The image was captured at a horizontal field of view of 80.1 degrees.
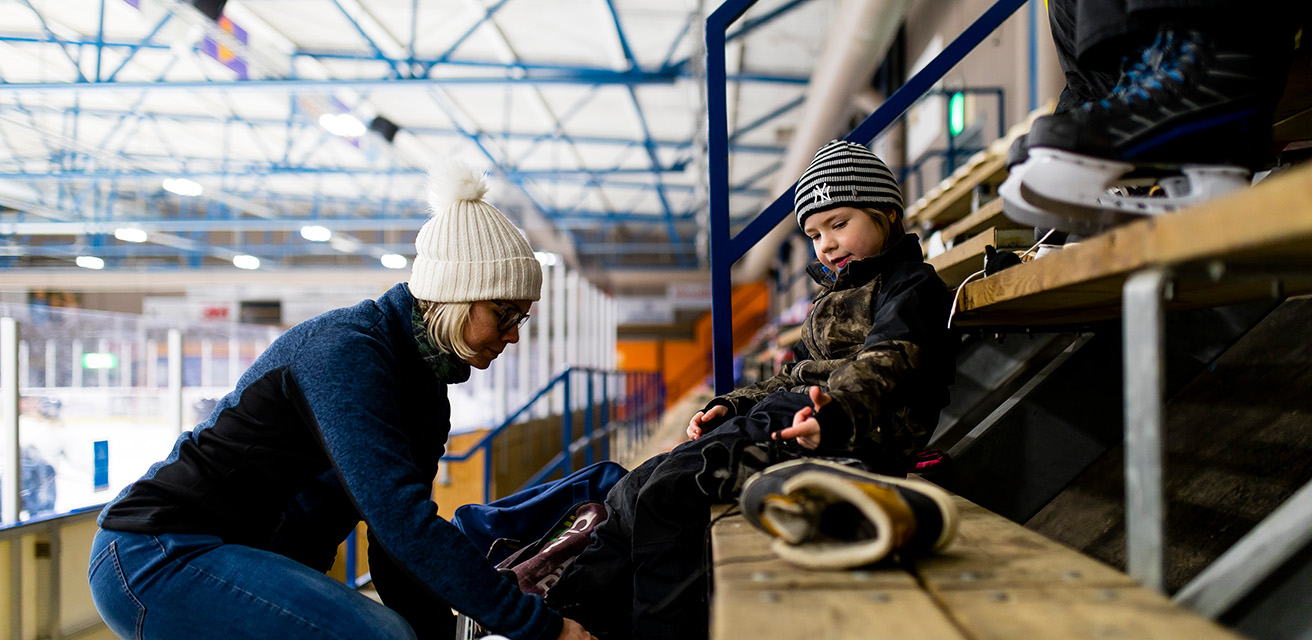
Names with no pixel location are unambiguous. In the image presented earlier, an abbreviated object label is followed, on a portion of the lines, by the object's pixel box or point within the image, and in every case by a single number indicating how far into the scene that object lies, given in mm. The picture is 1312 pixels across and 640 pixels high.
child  1135
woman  1174
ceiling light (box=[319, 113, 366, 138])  7133
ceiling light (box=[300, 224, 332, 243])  13087
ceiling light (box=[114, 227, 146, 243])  13562
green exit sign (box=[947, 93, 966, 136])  5410
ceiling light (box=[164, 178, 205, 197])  9938
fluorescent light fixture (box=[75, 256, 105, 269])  17359
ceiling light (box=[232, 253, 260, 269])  17328
